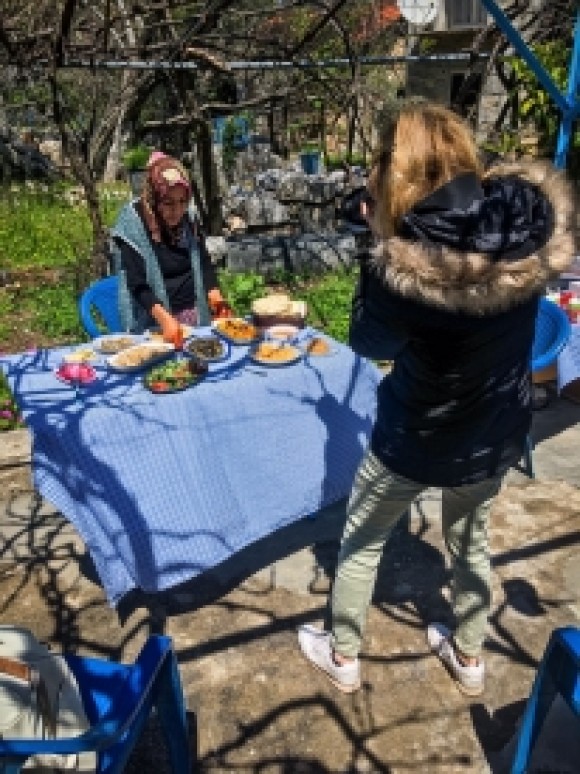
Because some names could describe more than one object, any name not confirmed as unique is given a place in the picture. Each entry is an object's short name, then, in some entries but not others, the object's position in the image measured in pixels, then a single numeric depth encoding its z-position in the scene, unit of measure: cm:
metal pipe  362
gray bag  148
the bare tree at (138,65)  393
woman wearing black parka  152
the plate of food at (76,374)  248
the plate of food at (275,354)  263
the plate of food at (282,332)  287
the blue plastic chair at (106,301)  372
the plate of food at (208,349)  266
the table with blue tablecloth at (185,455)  229
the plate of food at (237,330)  283
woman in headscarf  307
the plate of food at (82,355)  268
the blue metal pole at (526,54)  256
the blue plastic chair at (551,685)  160
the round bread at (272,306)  295
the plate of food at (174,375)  243
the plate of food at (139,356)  260
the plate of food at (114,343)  277
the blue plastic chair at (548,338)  320
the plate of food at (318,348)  276
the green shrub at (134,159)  1327
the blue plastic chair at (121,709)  133
